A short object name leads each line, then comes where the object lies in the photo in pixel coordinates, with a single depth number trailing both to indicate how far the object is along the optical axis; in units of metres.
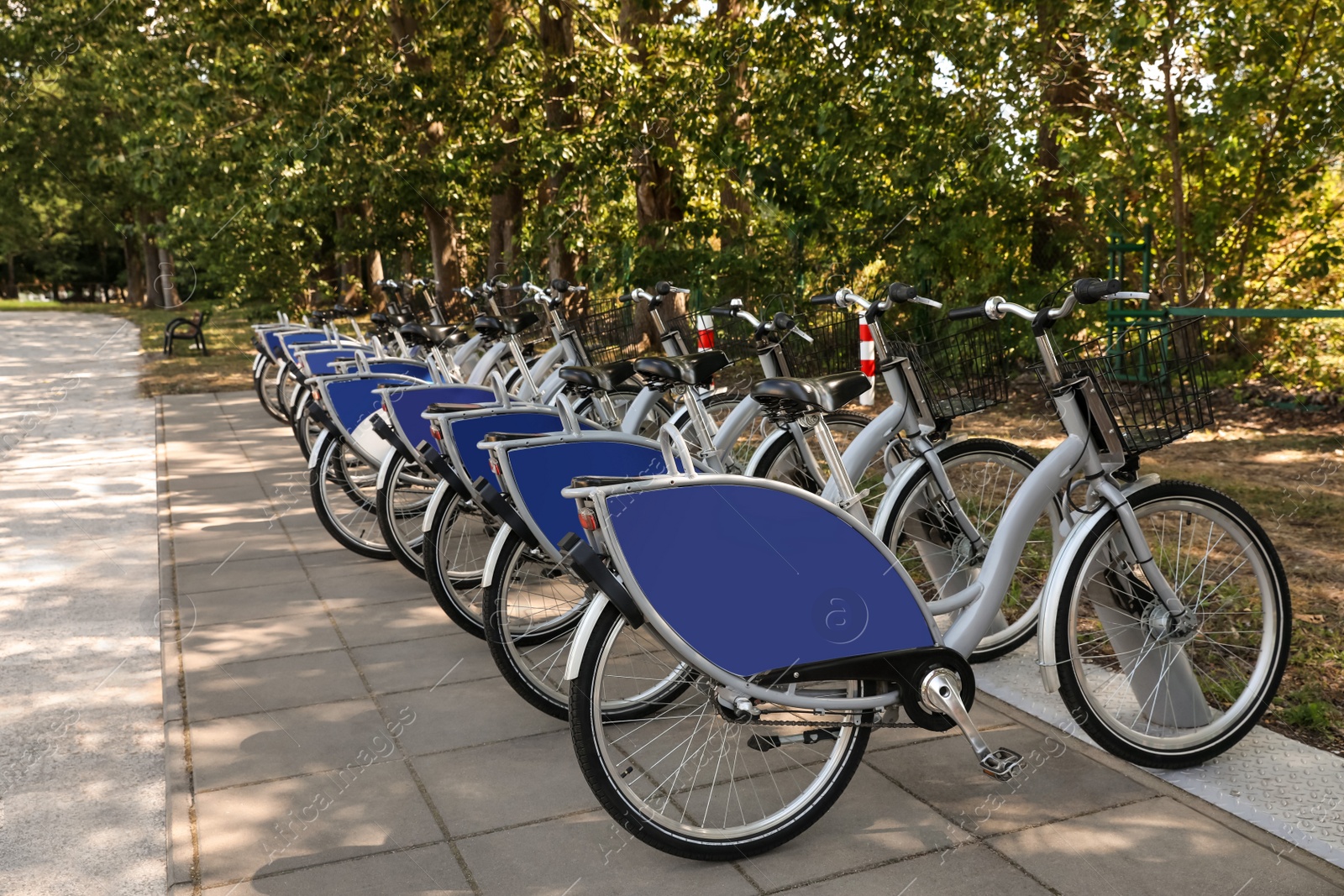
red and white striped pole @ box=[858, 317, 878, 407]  3.92
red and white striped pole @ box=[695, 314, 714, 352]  4.96
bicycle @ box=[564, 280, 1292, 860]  2.84
